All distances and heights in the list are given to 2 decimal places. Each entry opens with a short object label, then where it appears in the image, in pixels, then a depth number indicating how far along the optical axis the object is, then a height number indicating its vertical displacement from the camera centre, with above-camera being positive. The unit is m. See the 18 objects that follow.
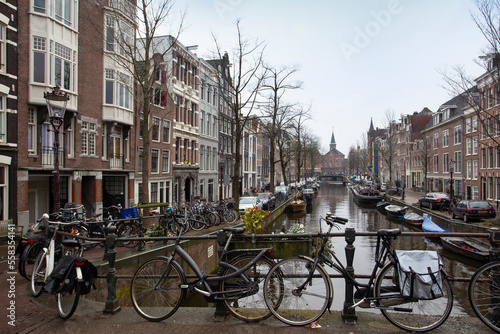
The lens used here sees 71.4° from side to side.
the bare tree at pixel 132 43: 16.39 +7.02
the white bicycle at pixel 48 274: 4.32 -1.50
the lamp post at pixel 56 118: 9.00 +1.45
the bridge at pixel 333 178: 134.88 -2.50
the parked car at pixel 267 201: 28.64 -2.43
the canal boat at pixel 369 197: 46.69 -3.29
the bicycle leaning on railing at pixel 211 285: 4.23 -1.41
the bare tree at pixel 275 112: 34.83 +6.46
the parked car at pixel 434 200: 30.47 -2.45
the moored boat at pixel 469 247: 15.04 -3.39
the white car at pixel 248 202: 26.40 -2.28
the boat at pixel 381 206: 40.03 -3.96
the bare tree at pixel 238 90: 21.75 +5.34
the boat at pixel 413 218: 27.31 -3.67
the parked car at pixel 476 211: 22.91 -2.55
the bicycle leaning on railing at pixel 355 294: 3.90 -1.39
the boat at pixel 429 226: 19.44 -3.06
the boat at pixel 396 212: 32.24 -3.67
